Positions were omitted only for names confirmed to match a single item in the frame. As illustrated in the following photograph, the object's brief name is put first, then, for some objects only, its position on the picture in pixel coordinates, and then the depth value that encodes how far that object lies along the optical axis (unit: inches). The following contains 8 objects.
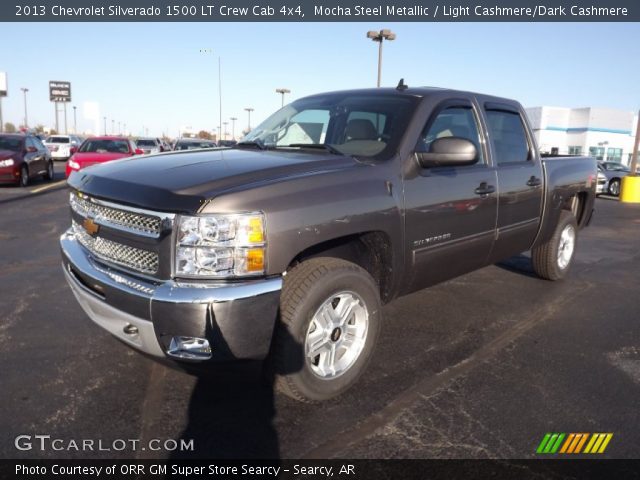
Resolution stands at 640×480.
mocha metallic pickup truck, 96.0
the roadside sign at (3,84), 1636.3
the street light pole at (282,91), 1583.4
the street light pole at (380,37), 978.7
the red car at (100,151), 506.6
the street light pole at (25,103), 4109.3
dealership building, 2118.6
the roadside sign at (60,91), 2313.0
